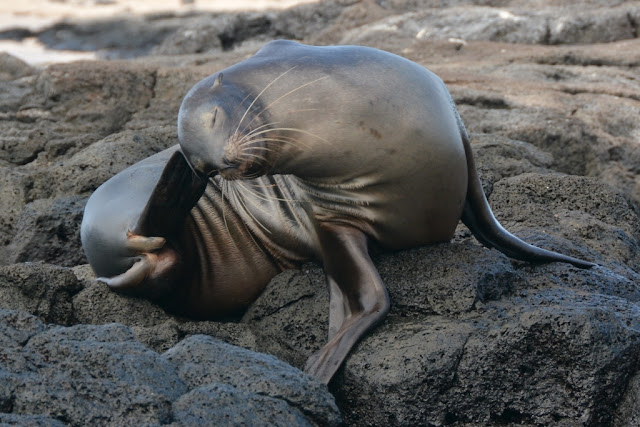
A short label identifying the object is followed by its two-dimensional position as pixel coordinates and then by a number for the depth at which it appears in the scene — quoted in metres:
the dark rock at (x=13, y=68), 16.61
